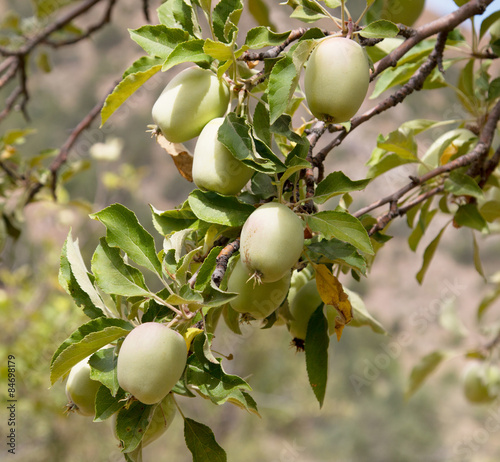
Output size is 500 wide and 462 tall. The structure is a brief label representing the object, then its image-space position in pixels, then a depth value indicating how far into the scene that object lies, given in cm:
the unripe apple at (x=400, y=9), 72
